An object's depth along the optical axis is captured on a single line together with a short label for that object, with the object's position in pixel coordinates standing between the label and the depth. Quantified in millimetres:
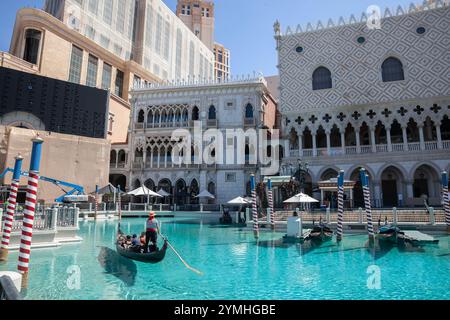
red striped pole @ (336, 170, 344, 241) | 12977
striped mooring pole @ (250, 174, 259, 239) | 14651
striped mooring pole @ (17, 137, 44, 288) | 6352
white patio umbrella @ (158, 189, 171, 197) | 26547
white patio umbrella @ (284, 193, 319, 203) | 15430
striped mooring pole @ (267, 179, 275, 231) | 16500
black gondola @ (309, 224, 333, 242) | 12992
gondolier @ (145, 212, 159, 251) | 8430
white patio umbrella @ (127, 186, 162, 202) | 23781
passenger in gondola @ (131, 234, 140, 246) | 8673
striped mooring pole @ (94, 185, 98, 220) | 21172
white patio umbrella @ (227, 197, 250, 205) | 20128
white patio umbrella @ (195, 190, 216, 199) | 25031
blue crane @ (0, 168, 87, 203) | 20945
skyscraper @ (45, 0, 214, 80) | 33625
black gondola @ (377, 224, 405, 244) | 11875
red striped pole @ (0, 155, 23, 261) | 8464
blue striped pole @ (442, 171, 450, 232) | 13941
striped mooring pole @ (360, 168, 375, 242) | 12755
